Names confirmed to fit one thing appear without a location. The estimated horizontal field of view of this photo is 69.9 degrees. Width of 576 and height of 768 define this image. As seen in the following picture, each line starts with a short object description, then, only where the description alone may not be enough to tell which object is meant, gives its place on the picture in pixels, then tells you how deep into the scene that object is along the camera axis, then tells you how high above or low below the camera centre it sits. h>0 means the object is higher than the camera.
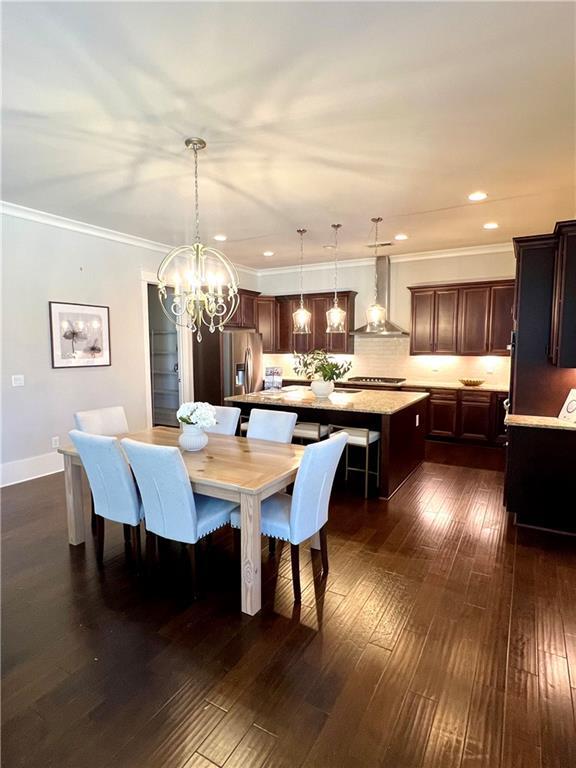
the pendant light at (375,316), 4.66 +0.36
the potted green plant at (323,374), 4.48 -0.28
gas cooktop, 6.69 -0.53
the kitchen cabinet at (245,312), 6.92 +0.63
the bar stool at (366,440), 3.97 -0.90
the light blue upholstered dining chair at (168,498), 2.21 -0.84
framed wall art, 4.65 +0.16
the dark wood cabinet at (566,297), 3.08 +0.38
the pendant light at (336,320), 4.66 +0.32
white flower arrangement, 2.80 -0.46
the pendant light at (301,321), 4.78 +0.32
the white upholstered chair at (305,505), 2.27 -0.94
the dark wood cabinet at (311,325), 7.27 +0.43
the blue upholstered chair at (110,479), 2.48 -0.82
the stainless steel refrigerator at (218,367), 6.42 -0.29
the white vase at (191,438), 2.88 -0.63
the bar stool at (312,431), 4.33 -0.88
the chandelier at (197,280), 2.91 +0.50
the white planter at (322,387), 4.51 -0.43
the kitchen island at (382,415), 3.99 -0.72
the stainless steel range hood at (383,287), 6.80 +1.01
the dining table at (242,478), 2.25 -0.73
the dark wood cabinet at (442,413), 6.07 -0.96
